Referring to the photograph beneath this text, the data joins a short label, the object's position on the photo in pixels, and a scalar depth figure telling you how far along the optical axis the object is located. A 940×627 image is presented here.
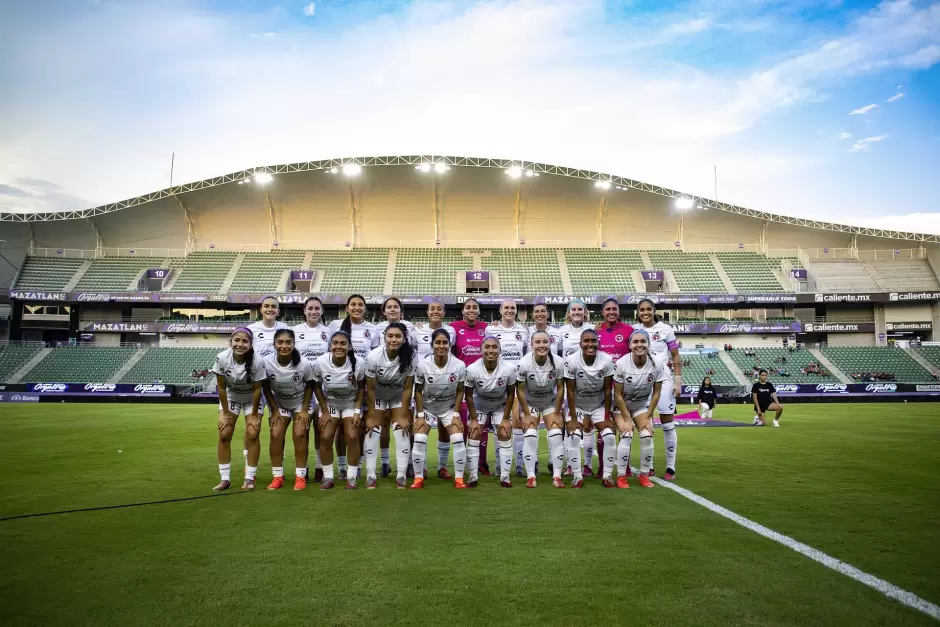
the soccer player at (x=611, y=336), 7.40
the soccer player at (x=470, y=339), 7.58
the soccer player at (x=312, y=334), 7.36
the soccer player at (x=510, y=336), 7.81
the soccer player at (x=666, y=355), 7.34
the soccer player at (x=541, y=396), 6.59
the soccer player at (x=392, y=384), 6.45
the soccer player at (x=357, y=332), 7.18
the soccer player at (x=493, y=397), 6.52
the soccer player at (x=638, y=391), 6.63
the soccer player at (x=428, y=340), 7.19
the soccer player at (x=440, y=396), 6.46
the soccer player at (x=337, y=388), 6.48
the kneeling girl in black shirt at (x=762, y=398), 15.41
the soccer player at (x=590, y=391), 6.57
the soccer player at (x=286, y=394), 6.43
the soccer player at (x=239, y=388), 6.37
